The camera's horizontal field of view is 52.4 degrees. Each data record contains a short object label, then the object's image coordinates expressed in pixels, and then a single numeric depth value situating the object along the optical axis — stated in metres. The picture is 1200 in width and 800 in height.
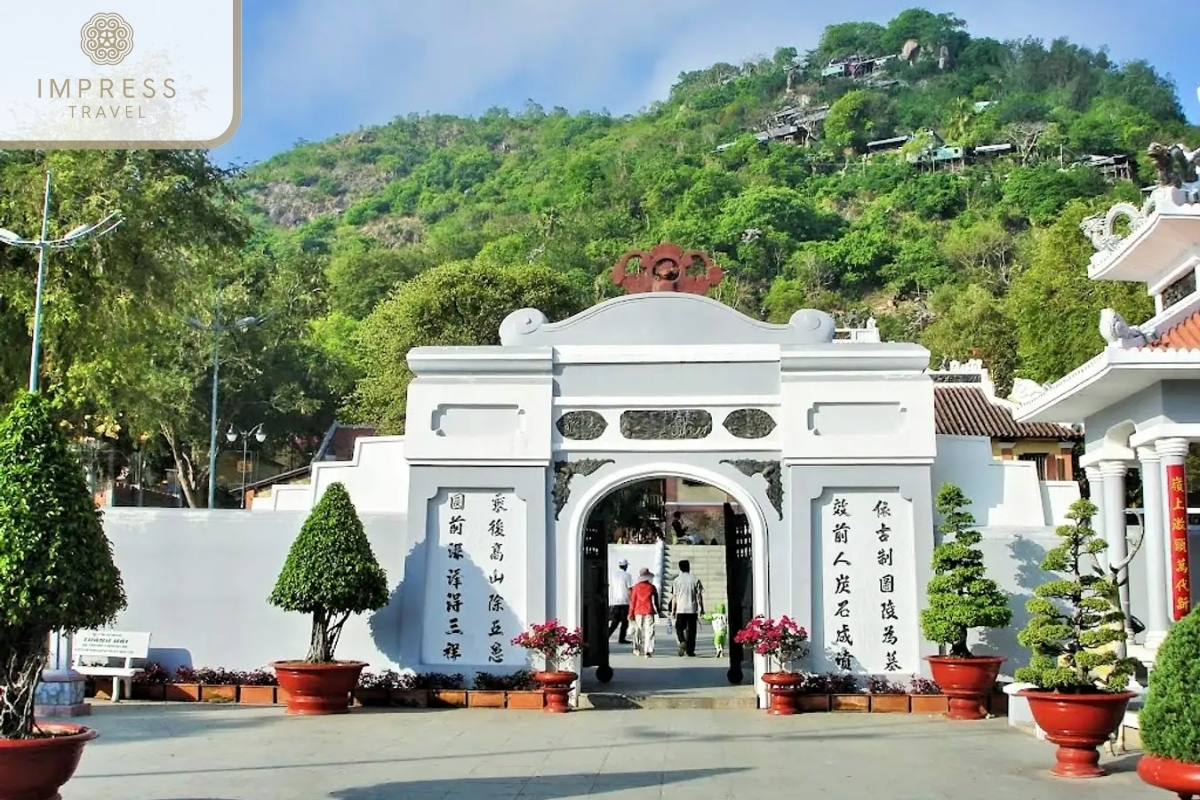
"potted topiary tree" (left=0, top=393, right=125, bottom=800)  5.68
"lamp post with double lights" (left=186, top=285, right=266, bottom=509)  25.81
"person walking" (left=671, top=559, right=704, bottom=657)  15.71
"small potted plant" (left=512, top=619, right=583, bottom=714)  10.97
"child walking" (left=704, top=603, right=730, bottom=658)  16.52
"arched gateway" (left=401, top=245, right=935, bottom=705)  11.35
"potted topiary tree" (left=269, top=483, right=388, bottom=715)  10.70
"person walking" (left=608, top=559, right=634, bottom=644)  18.28
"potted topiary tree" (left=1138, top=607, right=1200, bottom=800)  4.88
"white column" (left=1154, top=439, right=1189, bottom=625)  9.36
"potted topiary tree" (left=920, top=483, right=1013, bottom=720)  10.44
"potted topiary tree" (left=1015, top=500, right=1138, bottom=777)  7.40
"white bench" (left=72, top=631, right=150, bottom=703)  11.40
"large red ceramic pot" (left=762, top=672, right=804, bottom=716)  10.79
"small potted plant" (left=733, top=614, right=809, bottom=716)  10.80
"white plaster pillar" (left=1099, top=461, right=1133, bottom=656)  10.34
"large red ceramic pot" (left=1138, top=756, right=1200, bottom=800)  4.80
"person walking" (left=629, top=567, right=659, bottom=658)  15.84
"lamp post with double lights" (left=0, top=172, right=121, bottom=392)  11.67
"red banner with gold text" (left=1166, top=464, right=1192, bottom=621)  9.44
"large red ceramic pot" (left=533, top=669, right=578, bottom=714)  10.95
